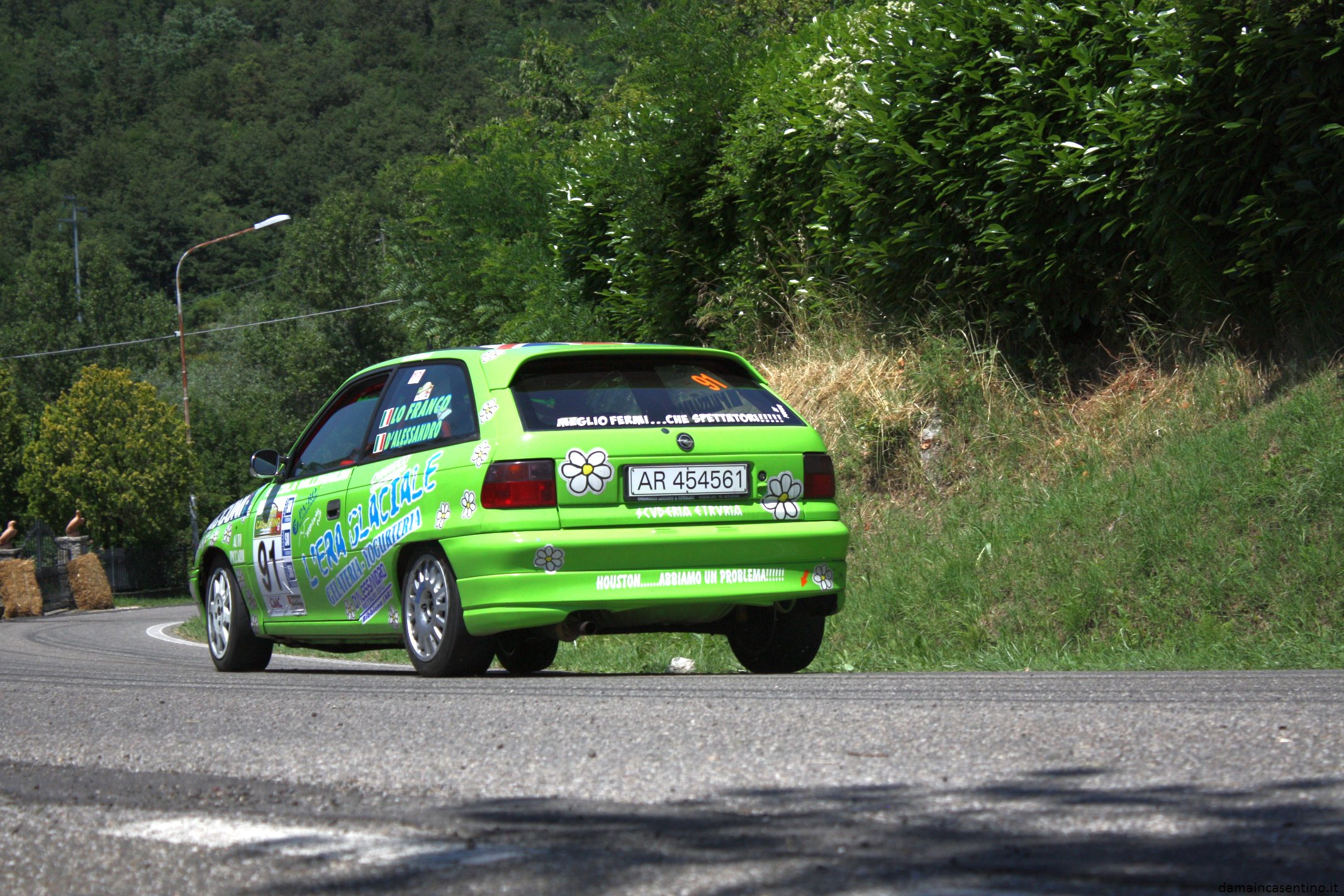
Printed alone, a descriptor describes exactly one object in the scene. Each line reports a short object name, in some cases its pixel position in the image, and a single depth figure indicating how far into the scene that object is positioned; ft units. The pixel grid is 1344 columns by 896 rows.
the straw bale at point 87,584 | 119.24
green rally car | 22.31
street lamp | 124.16
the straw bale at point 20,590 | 102.89
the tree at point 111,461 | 170.81
